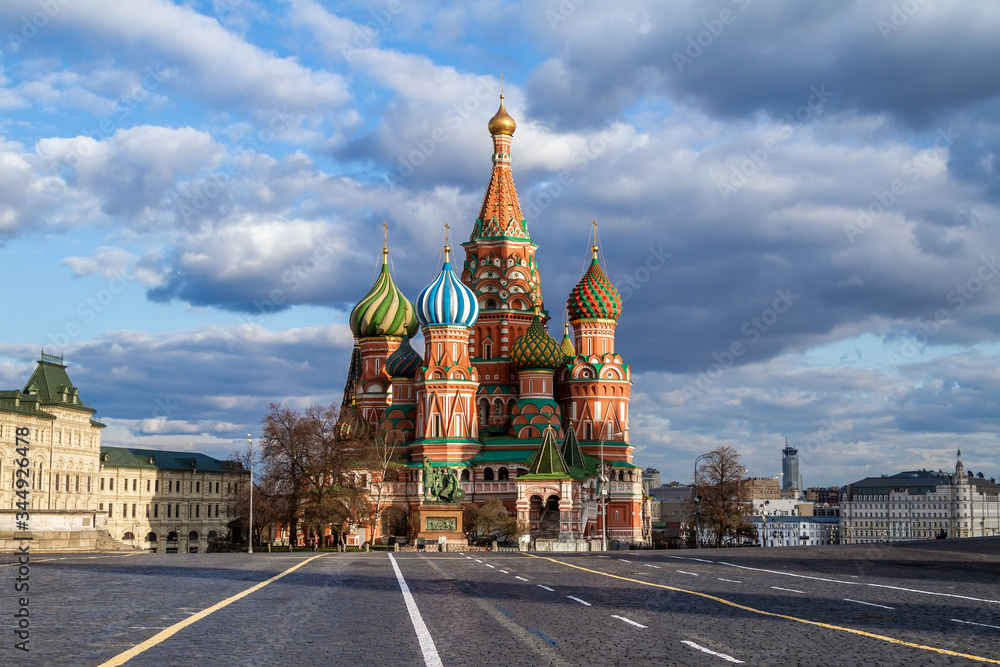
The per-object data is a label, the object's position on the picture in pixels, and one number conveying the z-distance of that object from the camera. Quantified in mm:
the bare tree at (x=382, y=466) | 80562
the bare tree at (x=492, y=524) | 72875
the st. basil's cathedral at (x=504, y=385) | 83562
